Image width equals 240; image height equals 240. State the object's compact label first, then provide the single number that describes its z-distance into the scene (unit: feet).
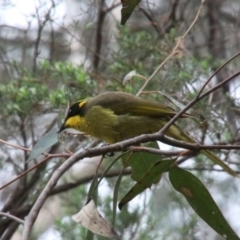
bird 21.83
